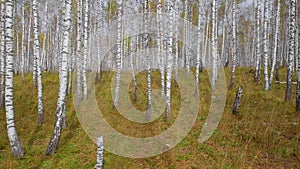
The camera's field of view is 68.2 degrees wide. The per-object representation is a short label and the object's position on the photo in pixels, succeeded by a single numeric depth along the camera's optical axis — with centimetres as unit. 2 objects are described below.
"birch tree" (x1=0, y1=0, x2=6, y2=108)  1195
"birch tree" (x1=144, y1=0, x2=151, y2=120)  1064
